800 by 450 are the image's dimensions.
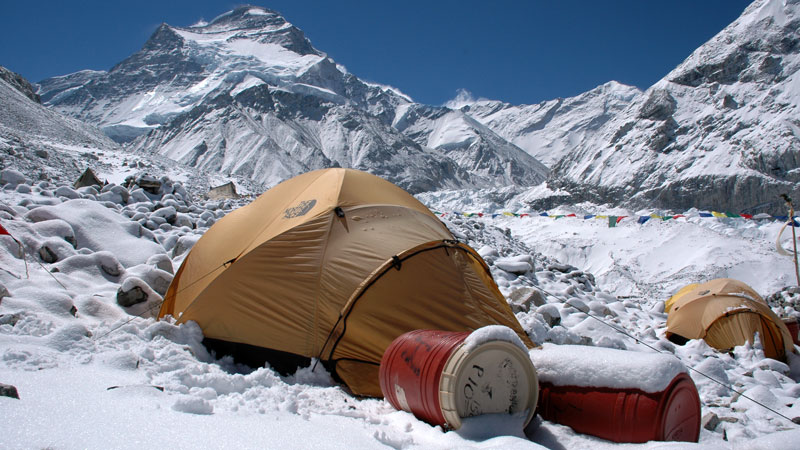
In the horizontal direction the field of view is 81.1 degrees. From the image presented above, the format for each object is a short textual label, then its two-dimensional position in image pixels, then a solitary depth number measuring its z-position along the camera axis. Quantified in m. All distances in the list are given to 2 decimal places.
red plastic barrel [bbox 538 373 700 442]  2.76
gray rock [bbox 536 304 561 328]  6.43
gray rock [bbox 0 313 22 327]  3.67
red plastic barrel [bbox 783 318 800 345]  9.02
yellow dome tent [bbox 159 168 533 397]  4.43
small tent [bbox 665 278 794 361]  7.86
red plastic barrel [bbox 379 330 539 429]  2.75
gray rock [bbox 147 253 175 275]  6.33
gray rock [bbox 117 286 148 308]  5.10
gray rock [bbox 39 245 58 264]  5.57
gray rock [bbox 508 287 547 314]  6.99
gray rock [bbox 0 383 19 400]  2.48
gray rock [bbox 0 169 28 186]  9.05
